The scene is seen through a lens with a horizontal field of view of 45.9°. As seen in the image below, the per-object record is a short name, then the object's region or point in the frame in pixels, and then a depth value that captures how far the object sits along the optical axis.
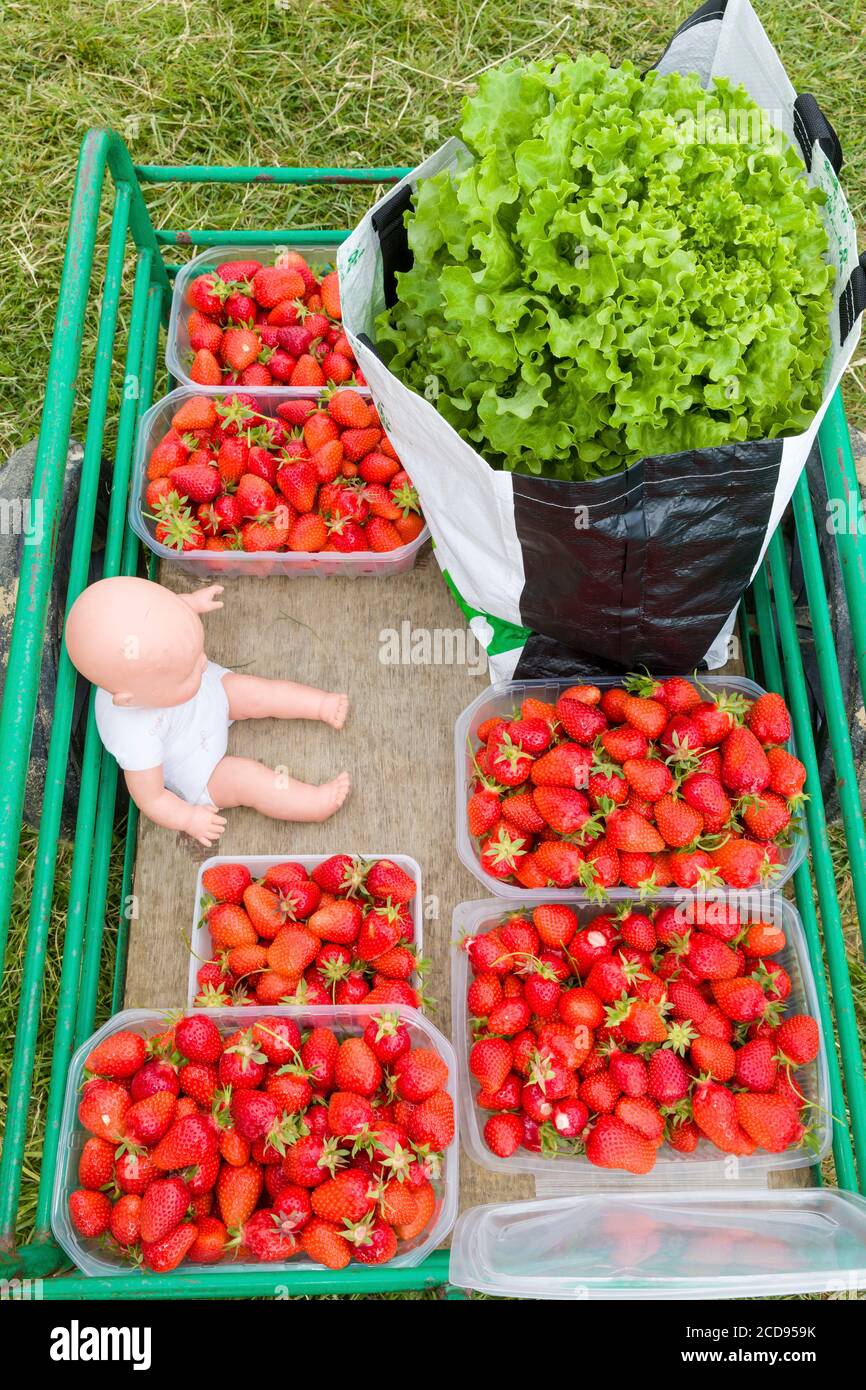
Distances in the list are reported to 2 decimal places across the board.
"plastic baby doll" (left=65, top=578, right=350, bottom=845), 1.32
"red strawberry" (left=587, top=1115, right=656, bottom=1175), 1.25
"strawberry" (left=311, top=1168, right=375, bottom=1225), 1.15
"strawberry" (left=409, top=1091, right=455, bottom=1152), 1.21
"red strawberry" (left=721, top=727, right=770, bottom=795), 1.36
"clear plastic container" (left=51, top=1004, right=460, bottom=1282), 1.20
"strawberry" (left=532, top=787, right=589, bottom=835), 1.34
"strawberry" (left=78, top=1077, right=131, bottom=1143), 1.22
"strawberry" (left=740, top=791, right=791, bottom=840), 1.35
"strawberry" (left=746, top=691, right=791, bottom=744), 1.41
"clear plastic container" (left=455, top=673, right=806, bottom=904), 1.42
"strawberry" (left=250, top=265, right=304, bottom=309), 1.74
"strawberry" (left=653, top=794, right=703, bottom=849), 1.33
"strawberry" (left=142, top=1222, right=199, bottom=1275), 1.15
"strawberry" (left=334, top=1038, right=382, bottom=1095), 1.23
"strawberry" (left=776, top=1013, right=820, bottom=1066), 1.29
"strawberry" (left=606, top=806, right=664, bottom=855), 1.33
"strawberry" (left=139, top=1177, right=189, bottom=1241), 1.15
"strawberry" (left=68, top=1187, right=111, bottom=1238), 1.19
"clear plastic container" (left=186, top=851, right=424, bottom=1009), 1.39
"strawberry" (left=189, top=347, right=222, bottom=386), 1.71
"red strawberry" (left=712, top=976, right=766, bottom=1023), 1.31
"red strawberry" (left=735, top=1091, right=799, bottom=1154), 1.26
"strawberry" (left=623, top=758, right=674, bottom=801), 1.34
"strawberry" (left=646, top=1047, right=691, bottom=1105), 1.26
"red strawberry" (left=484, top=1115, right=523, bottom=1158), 1.28
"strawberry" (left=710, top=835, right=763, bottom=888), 1.34
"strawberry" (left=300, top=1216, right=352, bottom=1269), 1.15
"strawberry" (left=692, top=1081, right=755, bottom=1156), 1.26
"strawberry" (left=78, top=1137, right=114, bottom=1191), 1.21
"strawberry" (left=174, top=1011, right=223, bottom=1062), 1.25
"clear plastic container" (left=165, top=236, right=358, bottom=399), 1.76
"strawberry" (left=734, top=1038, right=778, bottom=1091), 1.28
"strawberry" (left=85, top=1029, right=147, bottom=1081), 1.25
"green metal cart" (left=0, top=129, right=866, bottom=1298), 1.14
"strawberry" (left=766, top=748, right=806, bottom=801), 1.38
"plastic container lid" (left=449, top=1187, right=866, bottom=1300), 1.10
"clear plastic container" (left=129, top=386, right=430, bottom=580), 1.62
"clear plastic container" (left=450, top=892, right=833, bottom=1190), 1.32
